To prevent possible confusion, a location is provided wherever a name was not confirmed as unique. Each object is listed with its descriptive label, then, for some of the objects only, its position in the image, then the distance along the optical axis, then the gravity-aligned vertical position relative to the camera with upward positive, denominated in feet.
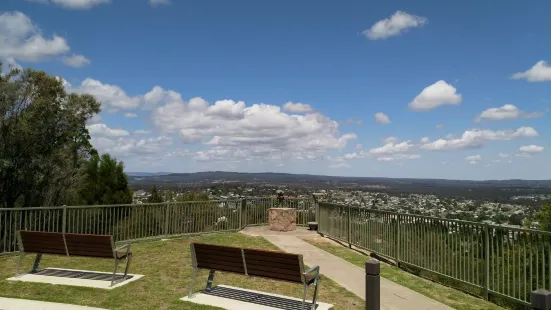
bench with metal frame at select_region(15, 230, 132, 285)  24.77 -4.34
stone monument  53.83 -5.67
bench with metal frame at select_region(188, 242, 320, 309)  19.84 -4.45
